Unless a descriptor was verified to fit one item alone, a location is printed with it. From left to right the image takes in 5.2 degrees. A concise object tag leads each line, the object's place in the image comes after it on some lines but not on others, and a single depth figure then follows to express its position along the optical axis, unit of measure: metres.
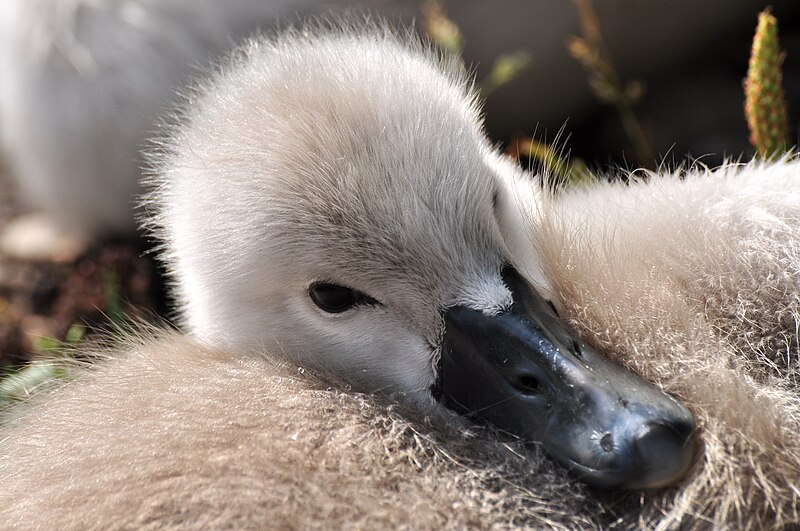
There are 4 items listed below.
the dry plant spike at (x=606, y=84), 1.64
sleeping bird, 1.53
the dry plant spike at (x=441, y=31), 1.63
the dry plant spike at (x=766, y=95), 1.59
